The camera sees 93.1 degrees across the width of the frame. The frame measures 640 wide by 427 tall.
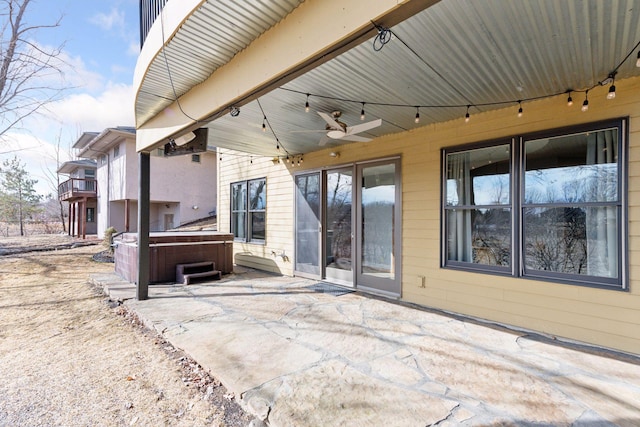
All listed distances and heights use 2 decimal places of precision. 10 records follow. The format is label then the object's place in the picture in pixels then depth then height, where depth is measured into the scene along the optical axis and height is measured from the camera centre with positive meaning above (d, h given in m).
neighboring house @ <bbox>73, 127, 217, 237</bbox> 13.71 +1.70
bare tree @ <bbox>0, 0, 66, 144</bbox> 8.52 +4.35
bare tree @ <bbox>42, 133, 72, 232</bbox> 21.91 +3.27
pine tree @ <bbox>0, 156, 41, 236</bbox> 18.83 +1.55
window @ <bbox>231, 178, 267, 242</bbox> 7.31 +0.21
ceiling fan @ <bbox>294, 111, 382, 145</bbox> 3.67 +1.15
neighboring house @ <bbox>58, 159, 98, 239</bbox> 16.05 +1.15
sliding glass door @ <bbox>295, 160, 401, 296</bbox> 4.87 -0.14
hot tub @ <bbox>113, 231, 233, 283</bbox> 5.66 -0.68
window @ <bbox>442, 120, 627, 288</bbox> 3.10 +0.14
